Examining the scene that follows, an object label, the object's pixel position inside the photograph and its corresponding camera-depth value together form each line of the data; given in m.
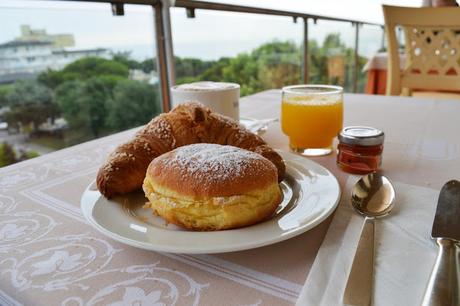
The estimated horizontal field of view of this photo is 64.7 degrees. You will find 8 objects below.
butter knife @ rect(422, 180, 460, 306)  0.30
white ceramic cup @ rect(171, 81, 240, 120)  0.78
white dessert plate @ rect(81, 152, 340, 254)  0.37
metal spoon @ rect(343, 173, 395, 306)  0.32
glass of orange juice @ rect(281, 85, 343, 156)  0.75
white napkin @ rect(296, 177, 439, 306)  0.32
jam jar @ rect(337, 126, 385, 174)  0.62
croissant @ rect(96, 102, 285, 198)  0.53
